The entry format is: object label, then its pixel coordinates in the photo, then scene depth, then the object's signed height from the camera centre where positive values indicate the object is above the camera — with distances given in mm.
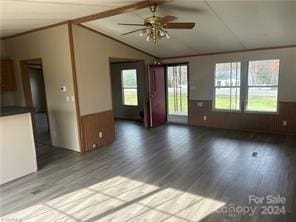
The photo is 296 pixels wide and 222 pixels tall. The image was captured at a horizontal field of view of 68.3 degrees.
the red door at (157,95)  6636 -413
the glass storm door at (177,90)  7125 -307
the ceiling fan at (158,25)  3012 +810
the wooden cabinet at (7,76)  5395 +312
